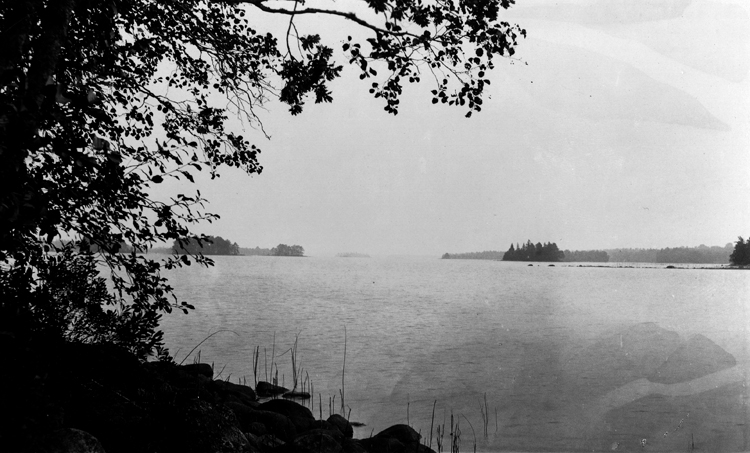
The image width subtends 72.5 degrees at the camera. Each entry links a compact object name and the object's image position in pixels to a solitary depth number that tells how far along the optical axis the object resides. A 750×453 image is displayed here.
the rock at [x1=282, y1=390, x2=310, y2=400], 11.09
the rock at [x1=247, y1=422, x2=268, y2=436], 6.44
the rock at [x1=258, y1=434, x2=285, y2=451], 5.78
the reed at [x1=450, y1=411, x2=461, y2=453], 7.58
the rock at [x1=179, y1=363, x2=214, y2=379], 9.80
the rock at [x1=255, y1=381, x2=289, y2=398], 10.92
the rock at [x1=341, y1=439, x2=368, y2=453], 6.11
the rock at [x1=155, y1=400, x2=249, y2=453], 4.63
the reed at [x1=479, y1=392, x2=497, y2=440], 10.16
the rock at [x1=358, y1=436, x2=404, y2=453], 6.99
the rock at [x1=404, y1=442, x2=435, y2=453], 7.05
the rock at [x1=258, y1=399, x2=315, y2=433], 7.49
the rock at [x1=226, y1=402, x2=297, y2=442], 6.86
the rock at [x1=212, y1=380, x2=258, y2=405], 8.15
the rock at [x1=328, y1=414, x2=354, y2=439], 8.13
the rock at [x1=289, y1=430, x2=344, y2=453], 5.63
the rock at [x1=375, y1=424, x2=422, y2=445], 7.50
